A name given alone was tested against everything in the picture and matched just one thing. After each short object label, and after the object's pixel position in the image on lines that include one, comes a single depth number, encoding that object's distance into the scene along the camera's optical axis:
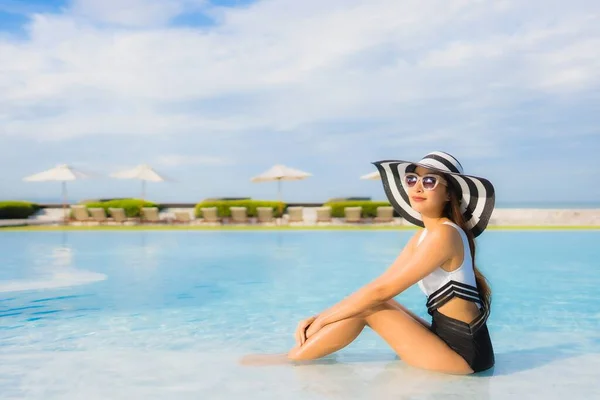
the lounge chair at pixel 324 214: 23.48
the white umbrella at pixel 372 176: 25.01
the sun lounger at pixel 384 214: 23.50
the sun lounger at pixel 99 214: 24.20
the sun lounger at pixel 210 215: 23.97
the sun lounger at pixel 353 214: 23.52
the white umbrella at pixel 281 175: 26.31
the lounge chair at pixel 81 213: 24.38
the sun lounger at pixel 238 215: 23.84
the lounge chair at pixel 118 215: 24.02
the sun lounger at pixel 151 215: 24.20
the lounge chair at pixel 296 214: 23.34
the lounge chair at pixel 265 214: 23.97
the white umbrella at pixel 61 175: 25.62
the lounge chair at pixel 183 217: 23.78
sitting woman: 3.61
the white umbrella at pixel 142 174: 27.05
